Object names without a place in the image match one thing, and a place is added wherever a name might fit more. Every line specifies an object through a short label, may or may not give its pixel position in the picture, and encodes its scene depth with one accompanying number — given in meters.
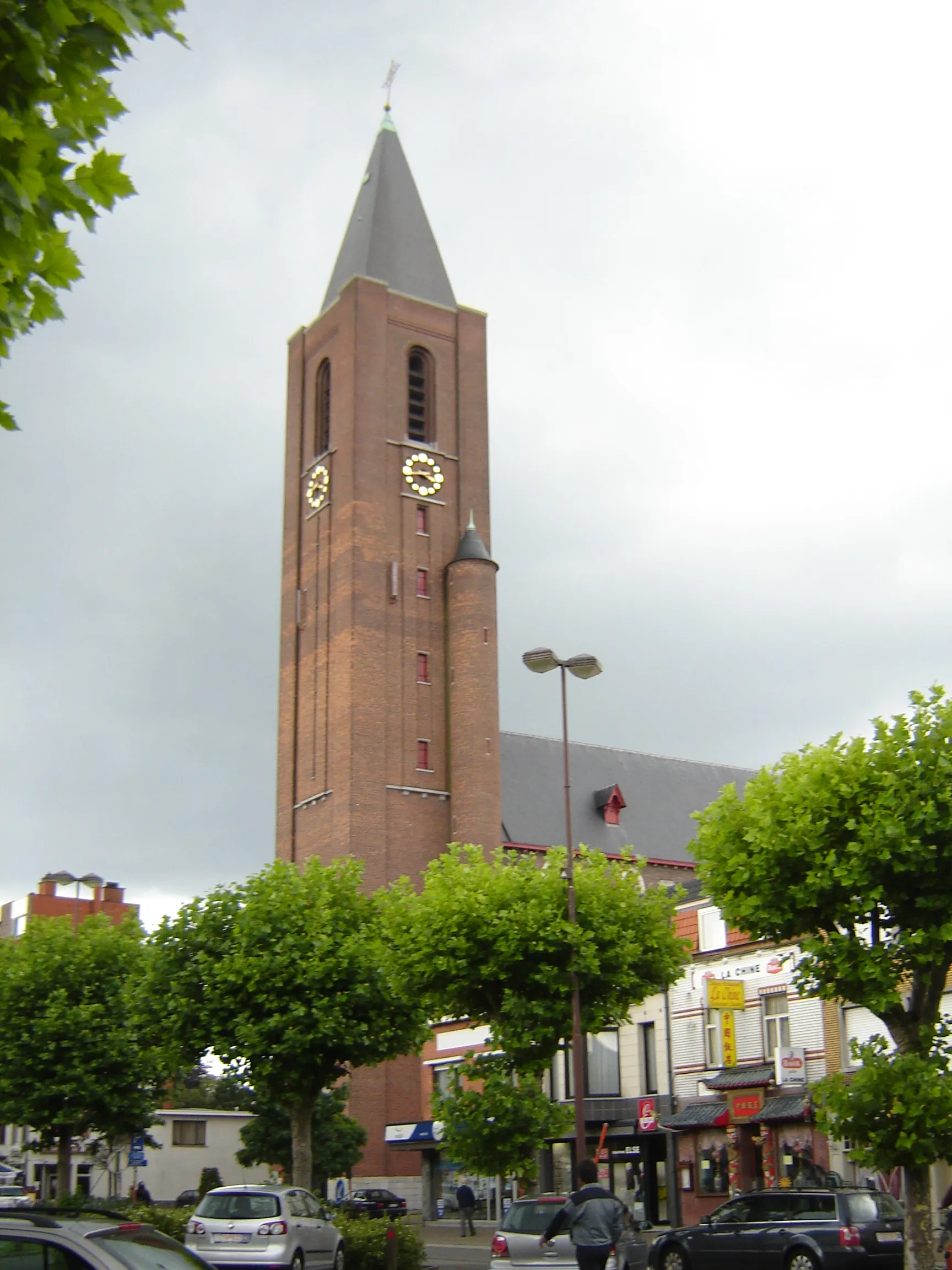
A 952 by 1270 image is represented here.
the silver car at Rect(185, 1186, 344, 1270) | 20.83
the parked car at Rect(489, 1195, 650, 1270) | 20.88
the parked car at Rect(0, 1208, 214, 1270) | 7.88
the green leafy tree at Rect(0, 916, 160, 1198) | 39.28
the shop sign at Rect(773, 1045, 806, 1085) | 32.88
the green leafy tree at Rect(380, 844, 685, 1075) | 28.14
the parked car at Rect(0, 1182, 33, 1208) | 40.72
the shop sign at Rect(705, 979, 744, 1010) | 35.47
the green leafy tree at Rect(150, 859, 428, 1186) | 30.80
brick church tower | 60.56
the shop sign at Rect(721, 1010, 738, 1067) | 36.19
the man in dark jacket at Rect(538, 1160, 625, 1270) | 13.42
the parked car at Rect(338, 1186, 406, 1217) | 48.09
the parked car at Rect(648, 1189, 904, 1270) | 20.61
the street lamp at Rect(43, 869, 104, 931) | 50.12
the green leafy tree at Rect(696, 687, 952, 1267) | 20.27
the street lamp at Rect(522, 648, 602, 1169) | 24.12
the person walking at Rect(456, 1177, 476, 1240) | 41.59
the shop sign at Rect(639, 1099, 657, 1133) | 36.78
